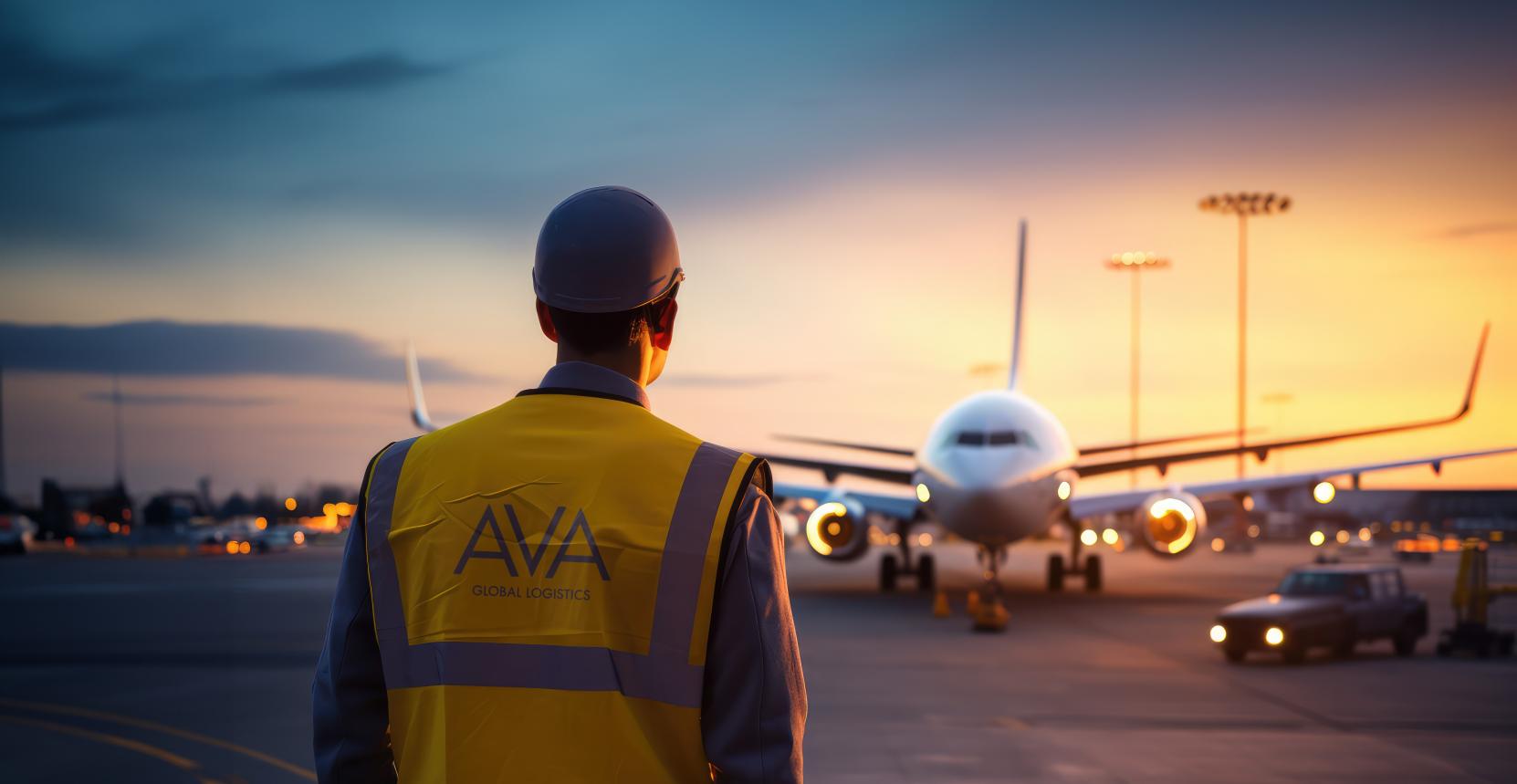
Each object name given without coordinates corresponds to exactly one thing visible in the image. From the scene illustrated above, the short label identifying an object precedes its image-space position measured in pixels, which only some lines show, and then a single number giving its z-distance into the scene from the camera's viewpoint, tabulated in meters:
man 2.12
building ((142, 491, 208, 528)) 88.94
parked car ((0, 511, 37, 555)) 54.50
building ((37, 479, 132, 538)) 71.62
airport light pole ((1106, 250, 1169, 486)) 71.38
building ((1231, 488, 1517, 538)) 116.81
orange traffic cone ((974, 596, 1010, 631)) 19.84
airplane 21.50
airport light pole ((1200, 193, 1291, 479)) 59.12
